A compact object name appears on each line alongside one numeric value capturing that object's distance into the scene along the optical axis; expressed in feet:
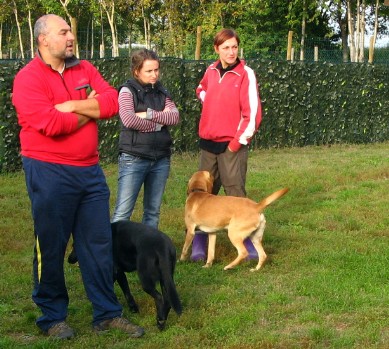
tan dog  22.06
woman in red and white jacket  22.75
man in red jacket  15.28
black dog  16.47
